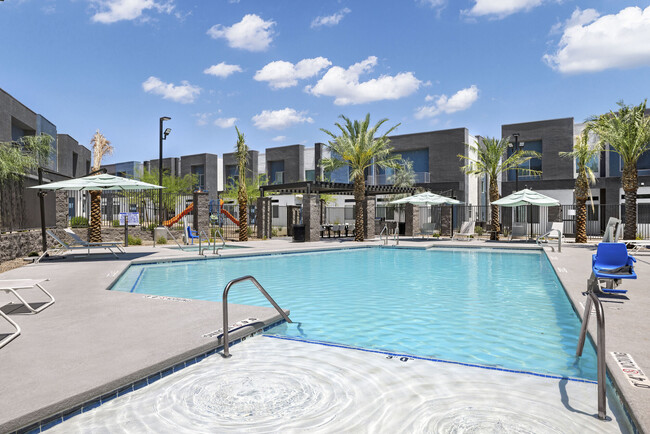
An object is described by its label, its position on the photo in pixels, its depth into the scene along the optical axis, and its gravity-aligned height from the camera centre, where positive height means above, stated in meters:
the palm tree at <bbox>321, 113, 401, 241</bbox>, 23.11 +4.06
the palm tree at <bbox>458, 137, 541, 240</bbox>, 24.33 +3.34
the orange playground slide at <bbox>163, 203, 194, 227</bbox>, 26.44 +0.52
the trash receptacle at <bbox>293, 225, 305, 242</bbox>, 23.15 -0.50
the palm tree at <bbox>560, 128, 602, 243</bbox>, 20.49 +1.91
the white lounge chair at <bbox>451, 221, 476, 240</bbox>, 23.77 -0.34
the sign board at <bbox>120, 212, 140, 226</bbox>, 20.87 +0.26
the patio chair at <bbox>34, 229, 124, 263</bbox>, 13.12 -0.77
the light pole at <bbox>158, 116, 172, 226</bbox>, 22.72 +4.79
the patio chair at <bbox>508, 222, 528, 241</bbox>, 22.73 -0.40
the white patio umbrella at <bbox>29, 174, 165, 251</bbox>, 13.61 +1.24
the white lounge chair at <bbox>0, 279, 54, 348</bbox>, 4.81 -1.15
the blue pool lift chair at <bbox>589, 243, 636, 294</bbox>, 7.59 -0.73
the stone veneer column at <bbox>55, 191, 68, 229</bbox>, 19.19 +0.59
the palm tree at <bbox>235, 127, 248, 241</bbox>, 23.72 +1.94
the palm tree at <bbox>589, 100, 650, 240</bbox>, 19.25 +3.73
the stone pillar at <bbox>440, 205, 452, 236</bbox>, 27.59 +0.08
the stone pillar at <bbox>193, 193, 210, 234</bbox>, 22.89 +0.60
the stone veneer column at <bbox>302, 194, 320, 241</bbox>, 23.39 +0.34
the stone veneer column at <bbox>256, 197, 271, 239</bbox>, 26.28 +0.41
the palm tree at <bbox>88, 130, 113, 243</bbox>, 18.44 +0.27
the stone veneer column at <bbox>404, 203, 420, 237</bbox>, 28.41 +0.14
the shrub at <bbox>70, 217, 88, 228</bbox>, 21.61 +0.08
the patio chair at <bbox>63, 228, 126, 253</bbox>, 13.99 -0.65
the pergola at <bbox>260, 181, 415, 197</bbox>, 23.83 +2.09
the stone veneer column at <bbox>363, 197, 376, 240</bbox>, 25.09 +0.36
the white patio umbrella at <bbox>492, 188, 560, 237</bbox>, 21.34 +1.13
